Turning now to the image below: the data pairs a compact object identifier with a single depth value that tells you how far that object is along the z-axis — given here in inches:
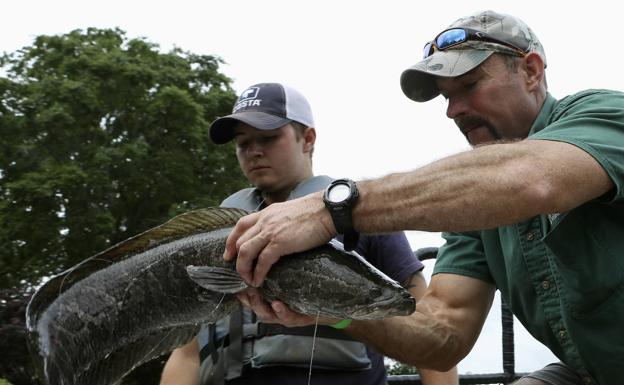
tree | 821.2
